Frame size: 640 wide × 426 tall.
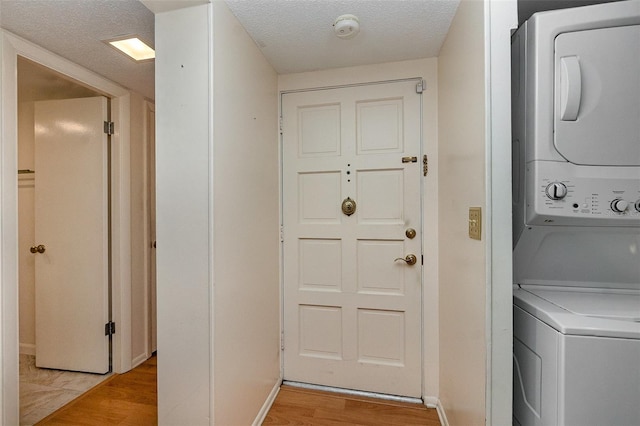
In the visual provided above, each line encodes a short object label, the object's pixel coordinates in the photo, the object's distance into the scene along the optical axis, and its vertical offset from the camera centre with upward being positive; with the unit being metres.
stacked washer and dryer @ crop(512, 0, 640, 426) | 0.88 +0.10
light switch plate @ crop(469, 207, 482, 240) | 1.12 -0.05
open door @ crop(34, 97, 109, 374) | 2.18 -0.17
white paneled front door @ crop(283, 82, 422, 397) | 1.90 -0.20
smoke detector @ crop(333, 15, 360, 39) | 1.44 +0.96
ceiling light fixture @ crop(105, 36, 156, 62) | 1.63 +1.00
